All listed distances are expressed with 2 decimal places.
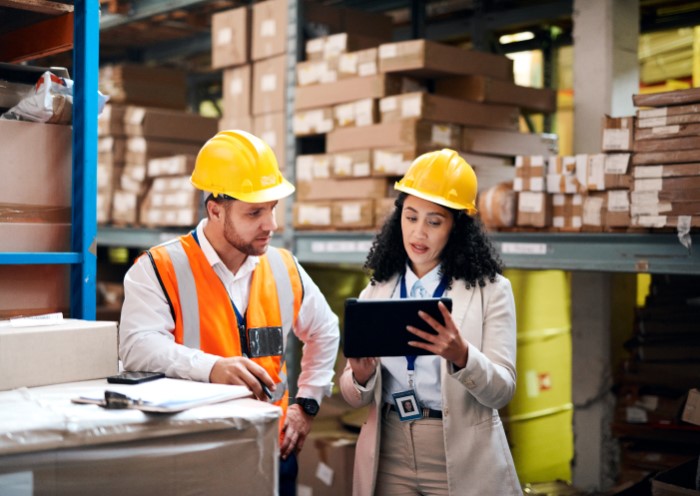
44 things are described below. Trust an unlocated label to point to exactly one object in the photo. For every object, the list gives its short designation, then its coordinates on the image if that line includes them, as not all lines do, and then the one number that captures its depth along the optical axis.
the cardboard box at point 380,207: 4.88
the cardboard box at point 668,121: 3.51
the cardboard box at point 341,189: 4.99
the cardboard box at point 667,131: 3.52
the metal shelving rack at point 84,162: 2.63
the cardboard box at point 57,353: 2.07
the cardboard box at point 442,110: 4.71
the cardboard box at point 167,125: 6.63
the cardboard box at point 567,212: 4.00
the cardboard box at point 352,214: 4.98
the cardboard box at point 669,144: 3.52
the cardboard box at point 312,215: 5.20
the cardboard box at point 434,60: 4.74
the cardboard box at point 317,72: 5.28
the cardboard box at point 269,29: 5.62
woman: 2.48
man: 2.55
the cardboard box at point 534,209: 4.11
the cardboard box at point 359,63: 5.01
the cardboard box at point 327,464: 4.45
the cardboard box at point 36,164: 2.57
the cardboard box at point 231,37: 5.88
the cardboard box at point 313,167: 5.23
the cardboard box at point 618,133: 3.74
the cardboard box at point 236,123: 5.86
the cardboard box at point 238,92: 5.90
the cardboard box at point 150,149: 6.63
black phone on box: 2.09
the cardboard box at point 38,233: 2.57
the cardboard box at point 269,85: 5.65
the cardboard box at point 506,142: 5.00
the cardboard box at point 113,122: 6.74
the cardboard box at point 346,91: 4.96
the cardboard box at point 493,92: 5.03
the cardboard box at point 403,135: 4.71
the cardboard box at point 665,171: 3.52
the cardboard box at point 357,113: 5.00
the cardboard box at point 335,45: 5.25
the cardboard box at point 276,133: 5.64
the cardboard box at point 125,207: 6.64
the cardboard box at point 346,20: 5.67
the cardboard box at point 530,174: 4.17
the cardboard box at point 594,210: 3.89
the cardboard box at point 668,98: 3.51
